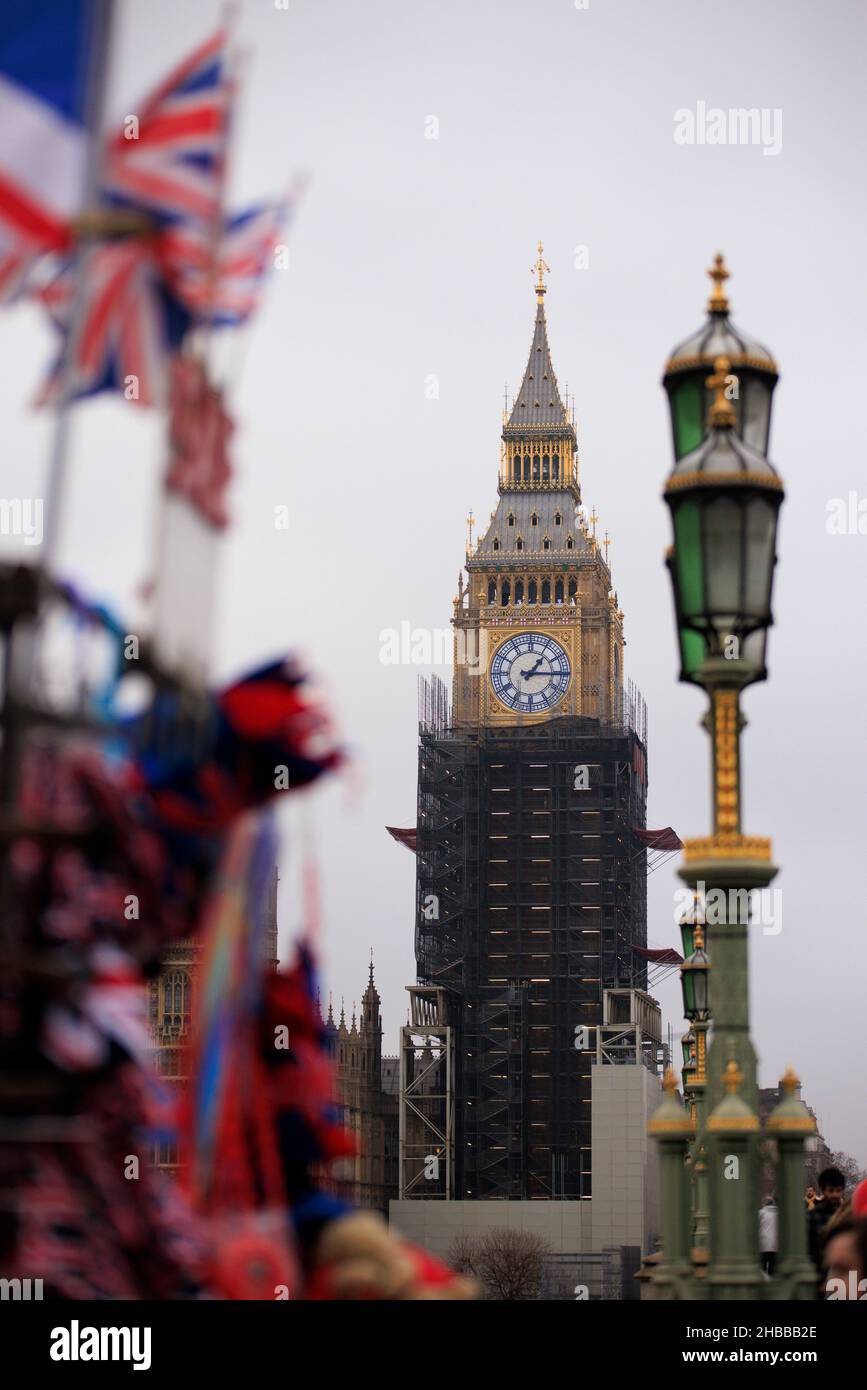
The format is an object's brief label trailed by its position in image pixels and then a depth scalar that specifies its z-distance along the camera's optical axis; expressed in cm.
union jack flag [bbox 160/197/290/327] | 1559
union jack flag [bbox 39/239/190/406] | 1519
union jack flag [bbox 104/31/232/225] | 1588
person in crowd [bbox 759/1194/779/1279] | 3306
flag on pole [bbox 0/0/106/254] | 1485
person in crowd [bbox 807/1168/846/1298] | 3192
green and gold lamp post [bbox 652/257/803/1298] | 2361
